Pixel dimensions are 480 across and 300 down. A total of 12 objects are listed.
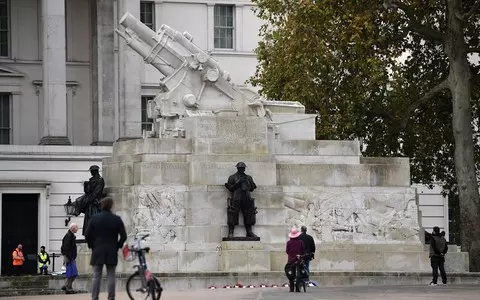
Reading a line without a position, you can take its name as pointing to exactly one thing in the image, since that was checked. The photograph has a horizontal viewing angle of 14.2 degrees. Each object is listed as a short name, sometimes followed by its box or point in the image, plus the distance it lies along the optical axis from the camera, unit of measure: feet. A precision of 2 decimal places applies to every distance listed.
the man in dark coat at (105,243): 126.00
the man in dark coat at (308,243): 162.72
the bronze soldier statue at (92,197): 169.78
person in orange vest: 256.32
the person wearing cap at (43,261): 237.86
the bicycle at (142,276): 125.70
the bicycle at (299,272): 155.12
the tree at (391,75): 214.69
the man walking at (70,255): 161.38
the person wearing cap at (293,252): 156.15
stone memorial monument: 168.45
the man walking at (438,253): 170.40
